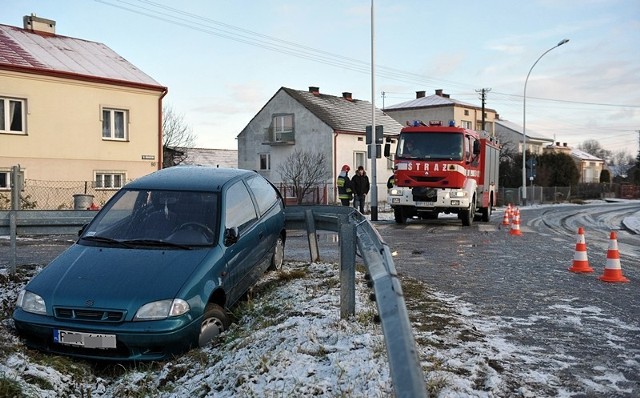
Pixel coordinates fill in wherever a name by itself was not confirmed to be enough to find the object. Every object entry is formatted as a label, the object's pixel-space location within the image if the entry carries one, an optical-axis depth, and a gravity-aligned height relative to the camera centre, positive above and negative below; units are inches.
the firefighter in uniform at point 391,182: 731.2 +9.7
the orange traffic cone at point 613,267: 331.1 -42.9
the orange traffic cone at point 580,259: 362.0 -42.3
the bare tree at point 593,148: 5836.6 +414.7
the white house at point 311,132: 1572.3 +159.9
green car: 183.8 -29.0
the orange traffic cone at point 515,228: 628.8 -40.4
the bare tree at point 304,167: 1406.3 +55.0
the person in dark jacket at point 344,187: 815.7 +3.3
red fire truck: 681.6 +22.8
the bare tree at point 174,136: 2249.0 +200.2
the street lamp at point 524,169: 1703.2 +59.6
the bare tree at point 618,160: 5820.4 +327.3
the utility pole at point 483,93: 2120.1 +345.4
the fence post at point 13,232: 286.8 -21.2
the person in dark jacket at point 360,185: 845.8 +6.3
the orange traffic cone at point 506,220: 802.2 -41.6
